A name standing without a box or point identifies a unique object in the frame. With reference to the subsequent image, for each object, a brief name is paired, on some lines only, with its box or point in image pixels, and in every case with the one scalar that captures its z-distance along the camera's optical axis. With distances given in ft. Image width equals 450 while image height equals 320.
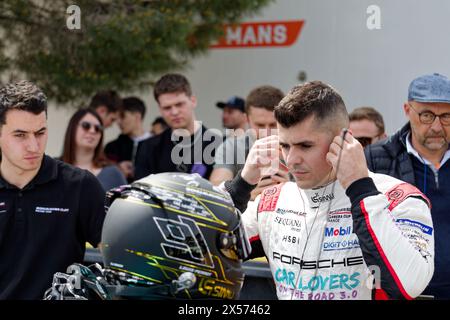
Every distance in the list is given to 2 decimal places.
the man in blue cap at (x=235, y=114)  22.97
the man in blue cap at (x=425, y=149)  12.41
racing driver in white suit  7.20
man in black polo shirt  10.41
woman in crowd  16.69
